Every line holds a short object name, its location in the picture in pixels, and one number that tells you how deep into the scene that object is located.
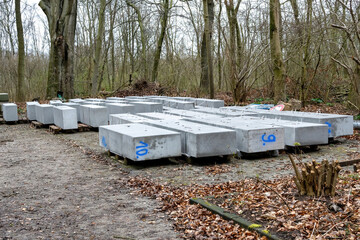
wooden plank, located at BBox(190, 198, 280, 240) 4.45
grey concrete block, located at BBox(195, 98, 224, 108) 17.58
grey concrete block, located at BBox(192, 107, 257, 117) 12.57
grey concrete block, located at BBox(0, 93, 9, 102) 20.59
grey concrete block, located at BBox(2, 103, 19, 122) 18.22
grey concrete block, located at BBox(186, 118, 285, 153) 9.03
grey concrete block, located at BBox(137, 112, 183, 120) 11.92
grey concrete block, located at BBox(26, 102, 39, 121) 18.38
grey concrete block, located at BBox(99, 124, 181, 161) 8.38
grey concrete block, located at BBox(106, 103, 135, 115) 15.99
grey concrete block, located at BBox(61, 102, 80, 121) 16.53
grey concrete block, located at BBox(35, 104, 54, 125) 16.42
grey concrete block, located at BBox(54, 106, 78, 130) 14.62
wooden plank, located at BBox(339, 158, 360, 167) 7.94
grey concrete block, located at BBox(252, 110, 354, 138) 10.80
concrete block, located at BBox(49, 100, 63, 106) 18.66
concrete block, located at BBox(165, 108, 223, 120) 12.24
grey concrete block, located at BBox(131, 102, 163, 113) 16.22
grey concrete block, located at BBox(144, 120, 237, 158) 8.46
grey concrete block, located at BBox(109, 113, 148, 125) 11.57
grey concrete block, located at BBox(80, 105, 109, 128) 14.84
